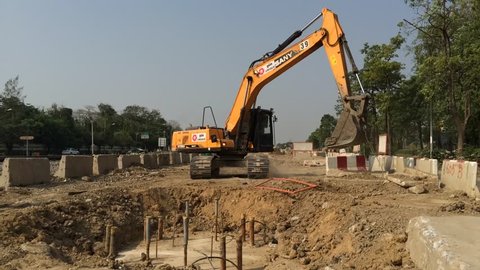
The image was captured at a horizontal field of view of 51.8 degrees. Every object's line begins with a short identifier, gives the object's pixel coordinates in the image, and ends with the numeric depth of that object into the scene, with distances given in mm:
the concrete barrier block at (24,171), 16281
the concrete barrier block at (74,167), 19781
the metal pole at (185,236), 9844
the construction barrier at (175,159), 38562
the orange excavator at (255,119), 19094
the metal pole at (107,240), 11462
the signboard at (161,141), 82731
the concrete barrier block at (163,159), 35197
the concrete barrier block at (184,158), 41247
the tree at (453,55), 29281
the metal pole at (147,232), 10783
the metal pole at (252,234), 12607
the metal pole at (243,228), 13022
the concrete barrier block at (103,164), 23078
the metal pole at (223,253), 8610
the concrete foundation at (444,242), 5062
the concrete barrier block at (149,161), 30541
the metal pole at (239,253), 8877
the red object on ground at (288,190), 14703
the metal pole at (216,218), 13503
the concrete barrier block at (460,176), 12812
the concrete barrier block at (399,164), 23156
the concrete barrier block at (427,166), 18812
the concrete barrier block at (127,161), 26588
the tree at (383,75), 37256
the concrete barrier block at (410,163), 21889
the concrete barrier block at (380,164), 24797
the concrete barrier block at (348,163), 22955
